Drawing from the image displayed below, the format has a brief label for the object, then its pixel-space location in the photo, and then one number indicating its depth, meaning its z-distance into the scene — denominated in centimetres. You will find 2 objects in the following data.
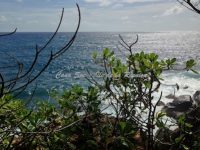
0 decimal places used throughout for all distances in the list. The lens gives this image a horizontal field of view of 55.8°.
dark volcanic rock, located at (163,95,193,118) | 1621
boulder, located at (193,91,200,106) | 1817
